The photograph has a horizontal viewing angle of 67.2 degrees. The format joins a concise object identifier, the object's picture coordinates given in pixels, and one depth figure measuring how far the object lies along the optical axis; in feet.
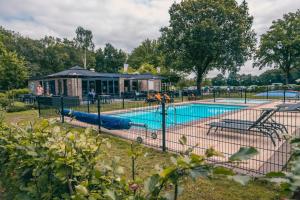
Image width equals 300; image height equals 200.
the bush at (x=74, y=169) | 3.44
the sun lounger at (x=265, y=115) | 20.72
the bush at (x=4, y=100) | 50.54
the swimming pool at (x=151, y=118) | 23.05
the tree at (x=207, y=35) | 79.05
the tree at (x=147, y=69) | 126.31
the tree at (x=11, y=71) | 58.18
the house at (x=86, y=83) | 69.67
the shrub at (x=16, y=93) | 58.13
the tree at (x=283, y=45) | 111.34
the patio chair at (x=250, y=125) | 20.24
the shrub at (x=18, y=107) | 49.22
